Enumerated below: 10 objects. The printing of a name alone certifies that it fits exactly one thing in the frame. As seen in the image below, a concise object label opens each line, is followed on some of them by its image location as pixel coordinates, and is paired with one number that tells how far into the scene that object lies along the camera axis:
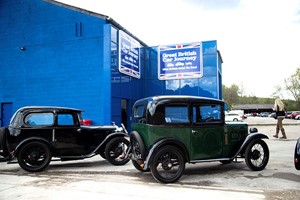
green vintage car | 6.06
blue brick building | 16.23
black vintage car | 7.39
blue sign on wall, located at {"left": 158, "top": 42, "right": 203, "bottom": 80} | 19.19
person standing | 13.05
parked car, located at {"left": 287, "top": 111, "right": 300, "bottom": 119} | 57.91
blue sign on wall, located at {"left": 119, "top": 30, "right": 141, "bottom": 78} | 17.02
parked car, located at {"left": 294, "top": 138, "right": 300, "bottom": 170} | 5.73
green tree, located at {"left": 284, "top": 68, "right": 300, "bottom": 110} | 77.38
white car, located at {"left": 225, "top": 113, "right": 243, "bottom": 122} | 34.82
